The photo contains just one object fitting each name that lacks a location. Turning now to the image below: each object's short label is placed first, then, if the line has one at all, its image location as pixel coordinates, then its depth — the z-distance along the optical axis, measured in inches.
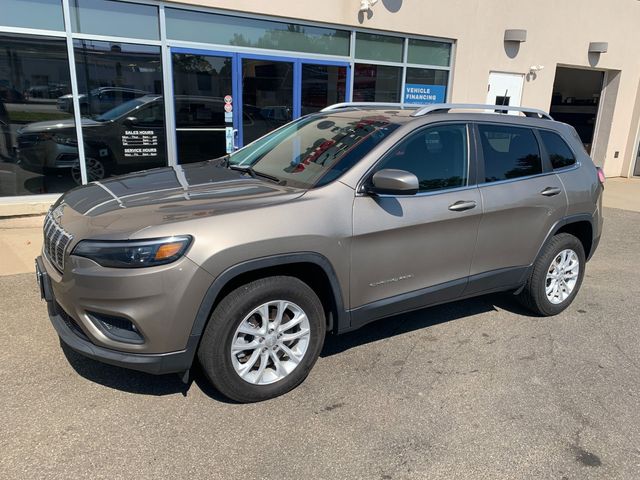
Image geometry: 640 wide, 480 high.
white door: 437.1
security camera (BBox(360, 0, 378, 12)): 343.3
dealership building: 270.8
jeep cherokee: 106.7
